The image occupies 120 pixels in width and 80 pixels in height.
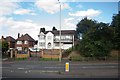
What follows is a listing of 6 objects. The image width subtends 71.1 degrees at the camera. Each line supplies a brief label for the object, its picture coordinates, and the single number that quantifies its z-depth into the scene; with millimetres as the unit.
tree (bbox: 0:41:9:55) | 22726
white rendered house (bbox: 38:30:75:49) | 28892
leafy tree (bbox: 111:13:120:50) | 18270
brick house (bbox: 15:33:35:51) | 32234
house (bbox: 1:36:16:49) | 34567
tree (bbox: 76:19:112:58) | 17530
